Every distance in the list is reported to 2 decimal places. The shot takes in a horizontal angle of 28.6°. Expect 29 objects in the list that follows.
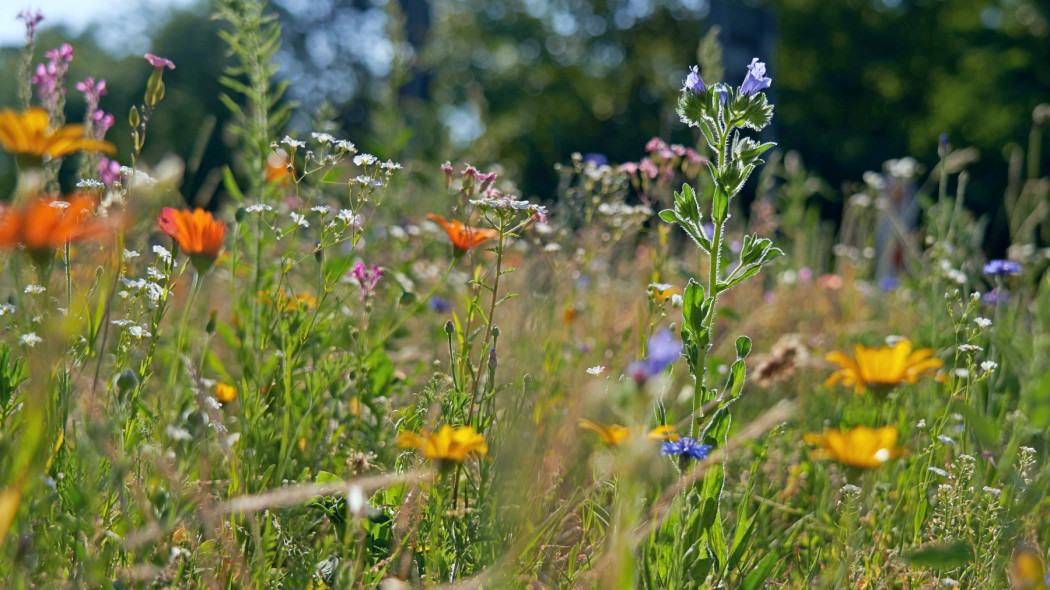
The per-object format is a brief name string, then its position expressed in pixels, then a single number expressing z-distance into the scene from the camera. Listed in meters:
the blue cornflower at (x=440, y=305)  1.54
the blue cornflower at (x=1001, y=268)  1.40
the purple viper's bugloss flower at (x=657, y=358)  0.96
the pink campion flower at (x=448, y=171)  1.20
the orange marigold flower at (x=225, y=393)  1.30
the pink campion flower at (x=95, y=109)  1.27
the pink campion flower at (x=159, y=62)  1.18
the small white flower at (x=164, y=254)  1.17
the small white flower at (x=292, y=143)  1.21
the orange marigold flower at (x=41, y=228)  0.94
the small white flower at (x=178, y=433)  1.02
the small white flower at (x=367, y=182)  1.21
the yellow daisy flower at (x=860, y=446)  1.10
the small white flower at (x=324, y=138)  1.21
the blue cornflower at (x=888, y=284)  3.49
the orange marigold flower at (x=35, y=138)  1.05
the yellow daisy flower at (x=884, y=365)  1.20
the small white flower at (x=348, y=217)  1.20
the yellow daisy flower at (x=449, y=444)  1.08
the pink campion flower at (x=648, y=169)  1.39
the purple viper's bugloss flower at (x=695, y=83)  1.13
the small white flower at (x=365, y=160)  1.21
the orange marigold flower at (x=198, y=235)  1.14
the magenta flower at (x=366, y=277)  1.27
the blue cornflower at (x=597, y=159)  1.47
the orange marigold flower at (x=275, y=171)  1.34
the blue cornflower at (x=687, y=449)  1.09
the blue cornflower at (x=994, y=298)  1.46
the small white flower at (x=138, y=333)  1.14
